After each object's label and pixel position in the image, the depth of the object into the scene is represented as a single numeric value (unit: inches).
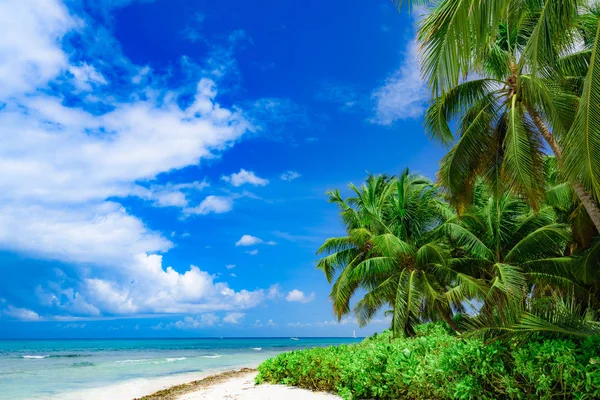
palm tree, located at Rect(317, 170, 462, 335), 546.4
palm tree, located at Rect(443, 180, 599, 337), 470.3
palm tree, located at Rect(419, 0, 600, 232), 186.5
